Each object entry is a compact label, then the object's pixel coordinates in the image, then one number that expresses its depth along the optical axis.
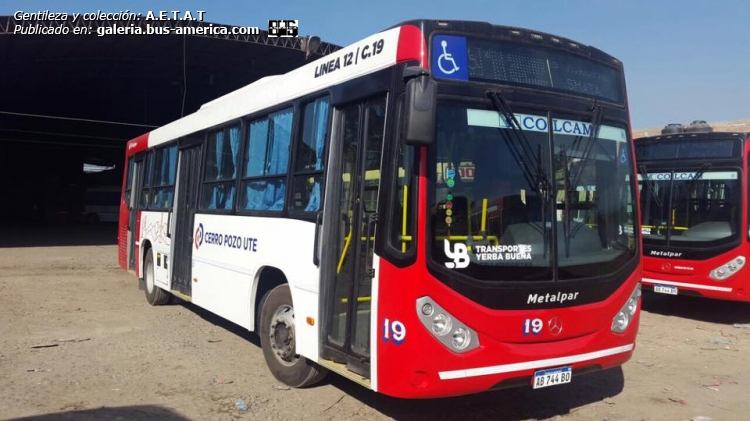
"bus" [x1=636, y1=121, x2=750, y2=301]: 9.62
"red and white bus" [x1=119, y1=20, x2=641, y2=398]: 4.30
